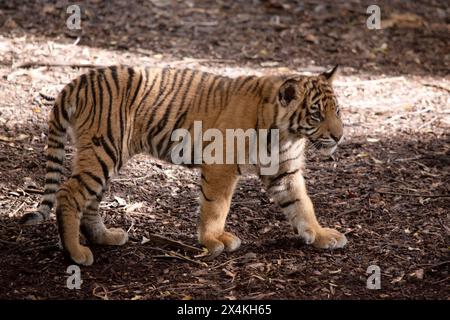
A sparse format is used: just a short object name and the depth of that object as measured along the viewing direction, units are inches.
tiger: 400.5
